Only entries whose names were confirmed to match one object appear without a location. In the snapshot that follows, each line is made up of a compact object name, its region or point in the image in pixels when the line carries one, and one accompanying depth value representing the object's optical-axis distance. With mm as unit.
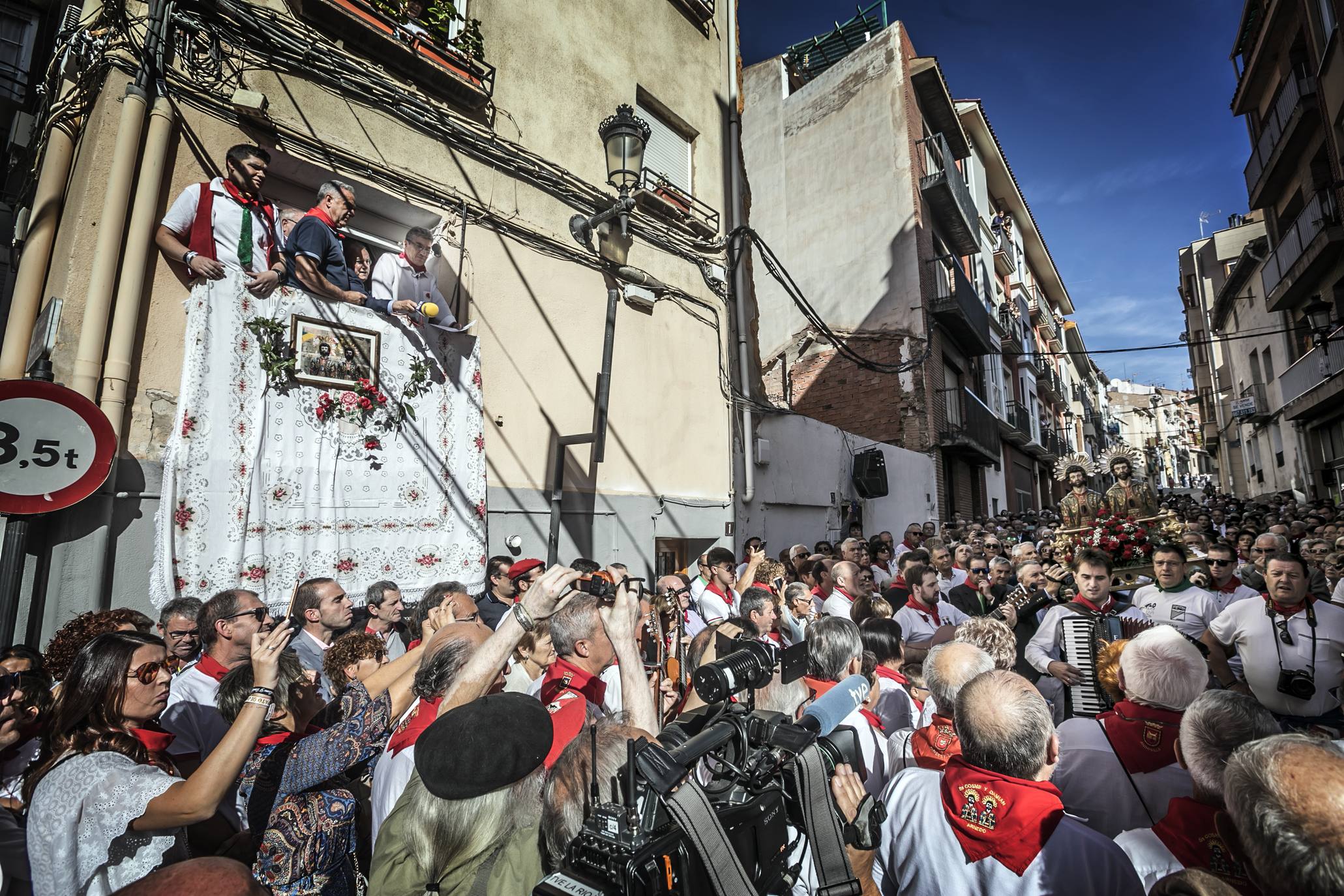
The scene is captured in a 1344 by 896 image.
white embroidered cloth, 4539
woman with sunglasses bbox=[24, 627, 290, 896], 1931
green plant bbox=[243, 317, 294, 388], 4926
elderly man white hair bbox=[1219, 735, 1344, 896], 1338
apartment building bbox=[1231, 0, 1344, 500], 14133
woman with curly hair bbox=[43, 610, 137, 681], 3039
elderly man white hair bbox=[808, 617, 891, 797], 3082
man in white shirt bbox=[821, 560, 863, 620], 6004
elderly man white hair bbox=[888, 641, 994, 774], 2584
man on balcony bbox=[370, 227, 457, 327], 5930
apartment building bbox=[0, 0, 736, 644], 4527
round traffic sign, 3648
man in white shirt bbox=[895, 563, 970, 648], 5770
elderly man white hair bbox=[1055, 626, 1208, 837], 2459
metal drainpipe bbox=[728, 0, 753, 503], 10055
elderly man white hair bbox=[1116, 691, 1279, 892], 1888
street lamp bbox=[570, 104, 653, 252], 6801
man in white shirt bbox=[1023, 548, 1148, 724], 4148
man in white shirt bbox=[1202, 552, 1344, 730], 3875
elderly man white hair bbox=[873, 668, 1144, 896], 1834
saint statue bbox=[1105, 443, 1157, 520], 7527
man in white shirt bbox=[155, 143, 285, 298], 4734
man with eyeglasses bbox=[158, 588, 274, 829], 2793
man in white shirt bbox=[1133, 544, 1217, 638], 5031
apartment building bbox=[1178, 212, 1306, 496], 20031
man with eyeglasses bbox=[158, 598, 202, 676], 3682
